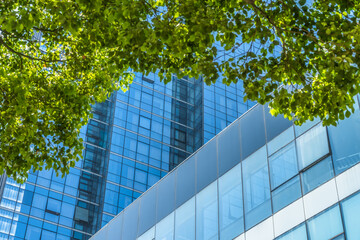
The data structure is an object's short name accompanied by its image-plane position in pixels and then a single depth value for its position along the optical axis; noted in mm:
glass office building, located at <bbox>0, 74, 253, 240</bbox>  64125
